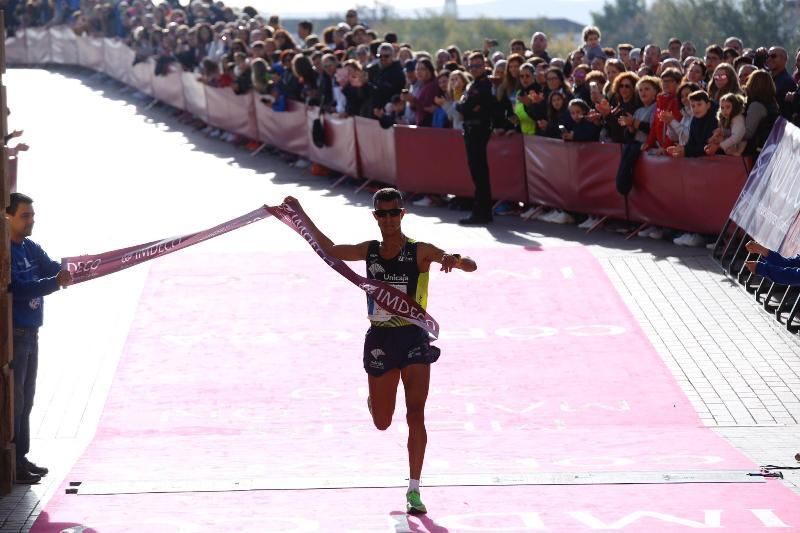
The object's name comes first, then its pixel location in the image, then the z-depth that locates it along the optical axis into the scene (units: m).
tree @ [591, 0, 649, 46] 115.19
